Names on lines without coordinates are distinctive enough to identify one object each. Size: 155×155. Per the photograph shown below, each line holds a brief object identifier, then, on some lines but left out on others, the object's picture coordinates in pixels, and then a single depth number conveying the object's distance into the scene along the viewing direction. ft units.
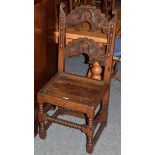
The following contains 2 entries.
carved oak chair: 6.68
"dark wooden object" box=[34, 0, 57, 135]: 6.75
